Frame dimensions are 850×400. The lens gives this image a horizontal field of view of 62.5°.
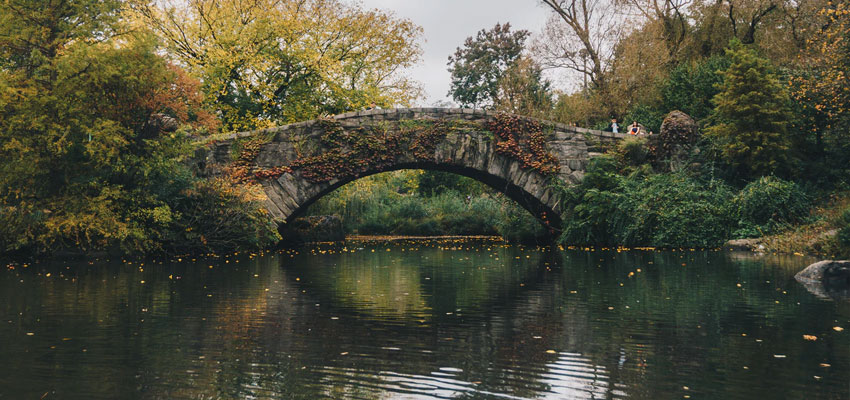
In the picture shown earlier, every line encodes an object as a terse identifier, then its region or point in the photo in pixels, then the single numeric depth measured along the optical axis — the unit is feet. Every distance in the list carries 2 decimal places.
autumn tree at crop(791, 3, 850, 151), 52.16
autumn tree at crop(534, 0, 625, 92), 94.63
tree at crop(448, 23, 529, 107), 153.38
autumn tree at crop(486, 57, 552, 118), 102.37
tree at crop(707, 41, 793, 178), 55.88
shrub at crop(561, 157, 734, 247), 53.16
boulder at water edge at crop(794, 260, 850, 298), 28.26
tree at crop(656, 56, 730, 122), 70.44
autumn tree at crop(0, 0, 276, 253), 44.11
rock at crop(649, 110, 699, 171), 61.41
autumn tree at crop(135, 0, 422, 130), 76.89
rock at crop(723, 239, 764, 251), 48.69
